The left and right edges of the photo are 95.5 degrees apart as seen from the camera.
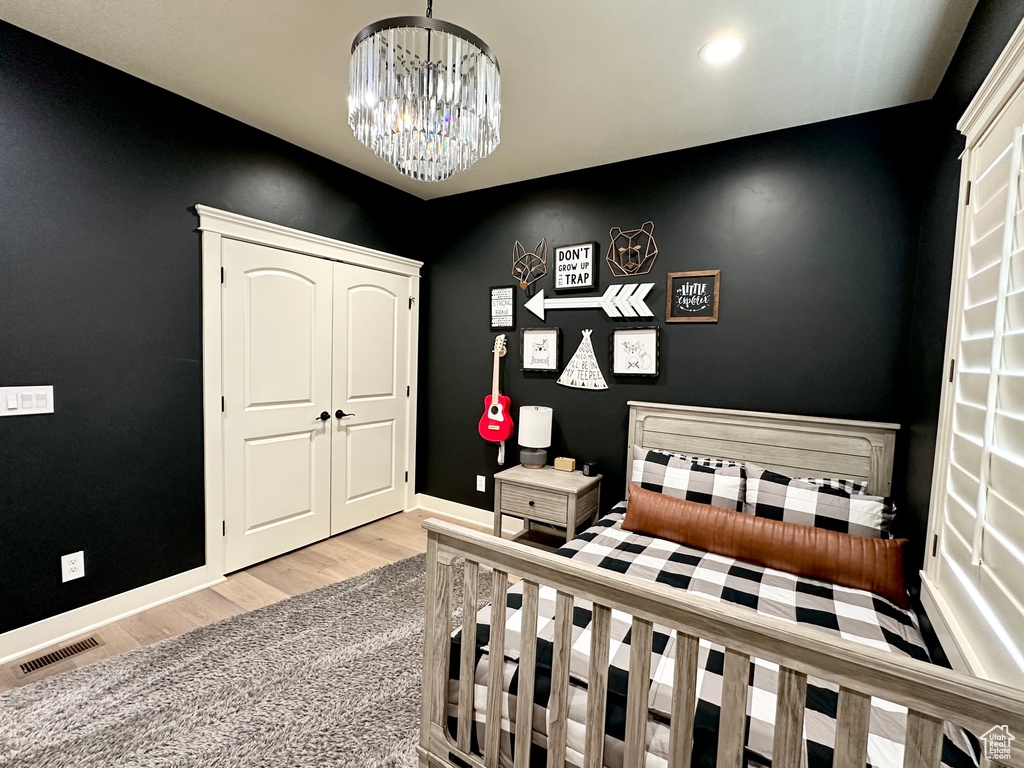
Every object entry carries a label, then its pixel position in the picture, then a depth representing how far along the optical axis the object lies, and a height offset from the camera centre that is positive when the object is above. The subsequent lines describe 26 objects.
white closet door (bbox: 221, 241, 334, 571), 2.71 -0.30
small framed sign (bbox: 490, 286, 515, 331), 3.46 +0.38
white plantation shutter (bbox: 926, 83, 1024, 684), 0.98 -0.14
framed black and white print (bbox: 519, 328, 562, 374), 3.27 +0.09
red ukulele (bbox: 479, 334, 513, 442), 3.39 -0.43
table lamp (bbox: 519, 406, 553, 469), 3.17 -0.50
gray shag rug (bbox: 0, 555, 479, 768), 1.54 -1.32
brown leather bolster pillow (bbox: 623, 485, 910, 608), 1.73 -0.73
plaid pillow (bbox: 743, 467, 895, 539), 1.95 -0.61
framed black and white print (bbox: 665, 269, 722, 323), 2.71 +0.40
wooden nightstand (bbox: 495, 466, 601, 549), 2.78 -0.85
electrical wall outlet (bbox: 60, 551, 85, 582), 2.13 -1.01
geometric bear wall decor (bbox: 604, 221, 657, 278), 2.91 +0.71
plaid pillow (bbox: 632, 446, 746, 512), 2.23 -0.58
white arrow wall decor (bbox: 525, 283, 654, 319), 2.92 +0.39
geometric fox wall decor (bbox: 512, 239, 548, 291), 3.31 +0.69
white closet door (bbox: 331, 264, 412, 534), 3.33 -0.30
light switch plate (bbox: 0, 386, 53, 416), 1.95 -0.24
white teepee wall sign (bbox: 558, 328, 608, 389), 3.12 -0.07
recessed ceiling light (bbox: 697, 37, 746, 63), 1.83 +1.27
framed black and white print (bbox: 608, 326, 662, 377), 2.89 +0.07
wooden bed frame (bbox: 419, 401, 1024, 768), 0.71 -0.55
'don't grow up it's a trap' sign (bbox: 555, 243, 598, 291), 3.08 +0.63
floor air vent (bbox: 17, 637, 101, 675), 1.93 -1.33
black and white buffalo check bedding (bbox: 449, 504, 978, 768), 1.05 -0.83
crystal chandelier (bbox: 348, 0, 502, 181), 1.28 +0.78
